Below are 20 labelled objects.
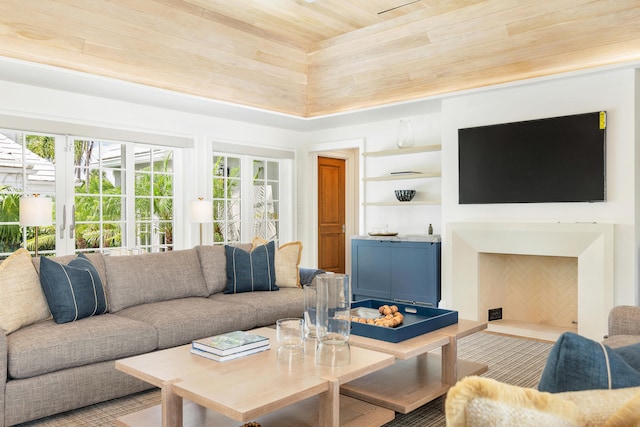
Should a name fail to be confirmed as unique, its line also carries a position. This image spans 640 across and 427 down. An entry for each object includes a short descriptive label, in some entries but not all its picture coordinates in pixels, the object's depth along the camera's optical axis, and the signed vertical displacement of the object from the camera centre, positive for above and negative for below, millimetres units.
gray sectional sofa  2611 -707
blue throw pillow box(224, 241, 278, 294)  4203 -486
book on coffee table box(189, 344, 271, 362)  2354 -674
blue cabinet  5238 -631
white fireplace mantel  4074 -345
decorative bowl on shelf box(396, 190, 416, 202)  5789 +204
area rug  2697 -1111
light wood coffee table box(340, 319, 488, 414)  2562 -940
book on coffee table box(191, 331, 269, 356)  2385 -636
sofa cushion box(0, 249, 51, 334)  2828 -476
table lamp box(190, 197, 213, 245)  5145 +17
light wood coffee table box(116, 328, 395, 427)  1883 -686
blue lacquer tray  2693 -639
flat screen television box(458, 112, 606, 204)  4168 +461
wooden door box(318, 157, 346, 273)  7539 -20
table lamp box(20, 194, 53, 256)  3713 +12
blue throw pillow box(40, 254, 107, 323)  3018 -476
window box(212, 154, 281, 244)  6180 +184
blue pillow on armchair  916 -286
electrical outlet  4941 -990
